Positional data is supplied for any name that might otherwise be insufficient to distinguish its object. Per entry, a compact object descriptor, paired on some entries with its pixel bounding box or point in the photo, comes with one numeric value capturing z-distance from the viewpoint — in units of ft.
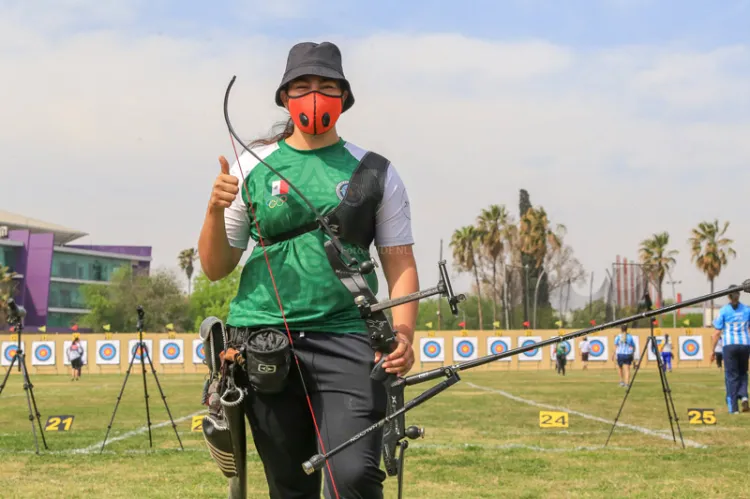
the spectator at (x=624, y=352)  83.82
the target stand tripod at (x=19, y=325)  36.24
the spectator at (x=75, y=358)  132.16
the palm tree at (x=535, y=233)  270.67
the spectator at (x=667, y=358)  131.61
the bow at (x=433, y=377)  10.19
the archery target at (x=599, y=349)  171.22
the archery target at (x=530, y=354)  166.50
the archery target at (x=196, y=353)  168.86
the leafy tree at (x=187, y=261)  374.63
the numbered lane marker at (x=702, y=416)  47.15
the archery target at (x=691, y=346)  172.55
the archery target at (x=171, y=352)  172.55
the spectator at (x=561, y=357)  132.13
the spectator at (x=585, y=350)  152.01
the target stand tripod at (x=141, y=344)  36.48
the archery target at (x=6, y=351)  175.22
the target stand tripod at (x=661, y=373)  36.61
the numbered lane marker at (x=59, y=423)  46.68
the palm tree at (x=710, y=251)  244.01
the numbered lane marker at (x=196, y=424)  42.32
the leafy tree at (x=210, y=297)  332.60
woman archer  11.98
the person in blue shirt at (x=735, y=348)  54.08
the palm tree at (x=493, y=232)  258.57
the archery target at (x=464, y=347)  172.24
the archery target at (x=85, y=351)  174.25
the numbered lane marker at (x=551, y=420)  46.03
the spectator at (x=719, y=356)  100.94
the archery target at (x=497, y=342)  172.96
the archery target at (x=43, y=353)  175.42
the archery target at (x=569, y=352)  163.22
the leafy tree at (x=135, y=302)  350.64
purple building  354.74
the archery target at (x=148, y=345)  173.88
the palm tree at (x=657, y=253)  262.06
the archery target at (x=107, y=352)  174.70
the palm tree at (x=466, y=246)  262.47
